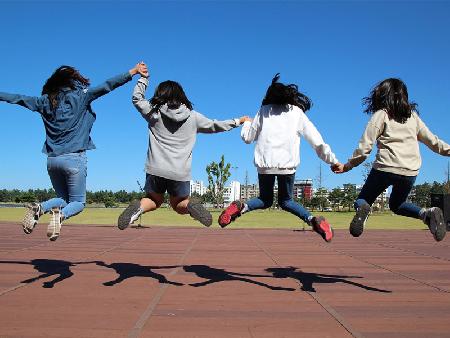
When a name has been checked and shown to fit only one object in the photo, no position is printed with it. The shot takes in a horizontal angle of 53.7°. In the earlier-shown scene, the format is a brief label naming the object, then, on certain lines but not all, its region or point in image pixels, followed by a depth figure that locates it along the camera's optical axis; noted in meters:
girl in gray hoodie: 4.57
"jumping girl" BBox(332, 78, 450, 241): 4.52
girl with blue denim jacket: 4.53
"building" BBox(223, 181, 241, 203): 161.01
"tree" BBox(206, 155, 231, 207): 68.62
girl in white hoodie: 4.75
